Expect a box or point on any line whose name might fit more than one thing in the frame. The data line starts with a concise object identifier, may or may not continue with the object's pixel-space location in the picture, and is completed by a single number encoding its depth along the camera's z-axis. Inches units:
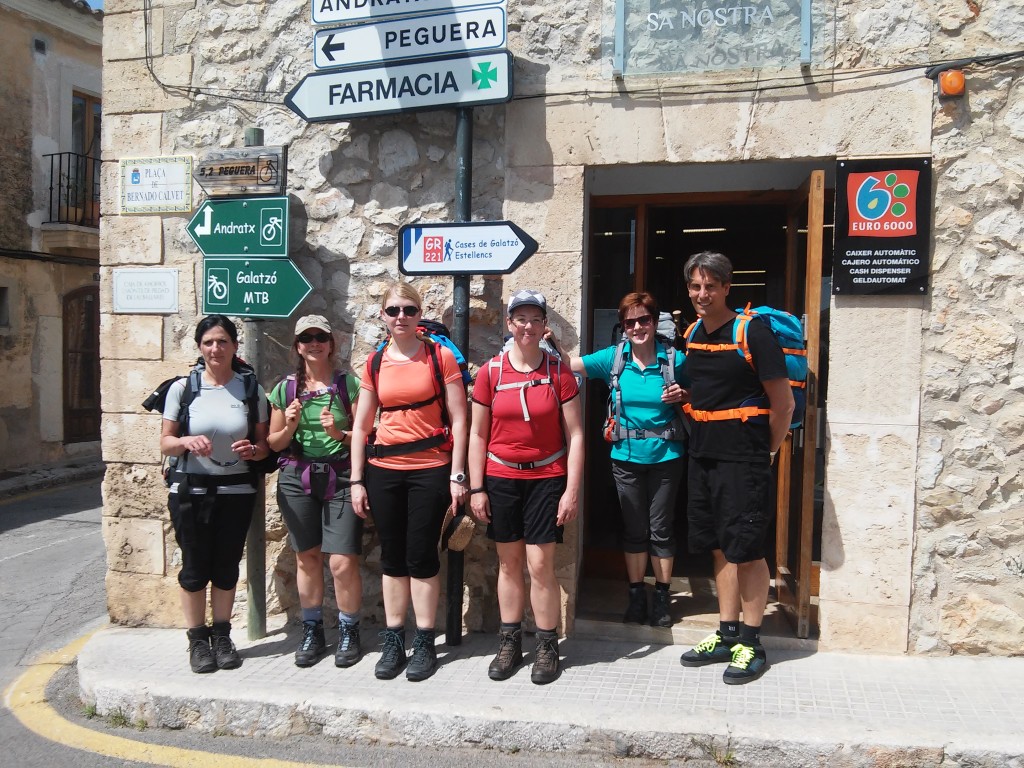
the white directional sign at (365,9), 170.1
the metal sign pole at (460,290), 165.2
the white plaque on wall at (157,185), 186.7
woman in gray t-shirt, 155.7
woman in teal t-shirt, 156.6
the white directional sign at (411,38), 165.0
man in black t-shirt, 143.3
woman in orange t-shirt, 150.9
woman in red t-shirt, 147.7
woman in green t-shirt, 157.9
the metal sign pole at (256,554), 172.9
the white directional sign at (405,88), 165.3
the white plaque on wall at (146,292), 187.9
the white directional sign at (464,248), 158.6
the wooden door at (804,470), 156.2
